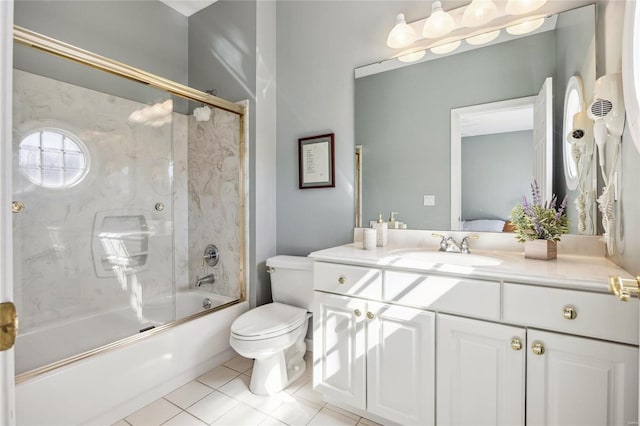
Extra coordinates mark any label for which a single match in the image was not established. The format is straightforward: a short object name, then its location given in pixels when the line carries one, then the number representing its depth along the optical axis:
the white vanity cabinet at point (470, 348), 1.02
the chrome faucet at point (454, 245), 1.67
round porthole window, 1.82
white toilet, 1.71
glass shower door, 1.79
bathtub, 1.35
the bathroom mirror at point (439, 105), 1.49
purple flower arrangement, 1.41
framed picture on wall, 2.21
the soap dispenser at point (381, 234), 1.89
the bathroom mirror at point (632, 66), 0.80
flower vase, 1.37
